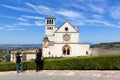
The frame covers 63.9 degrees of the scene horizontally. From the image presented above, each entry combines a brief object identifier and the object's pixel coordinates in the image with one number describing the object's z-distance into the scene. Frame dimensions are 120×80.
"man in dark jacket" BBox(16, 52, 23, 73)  7.82
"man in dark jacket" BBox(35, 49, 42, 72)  7.53
